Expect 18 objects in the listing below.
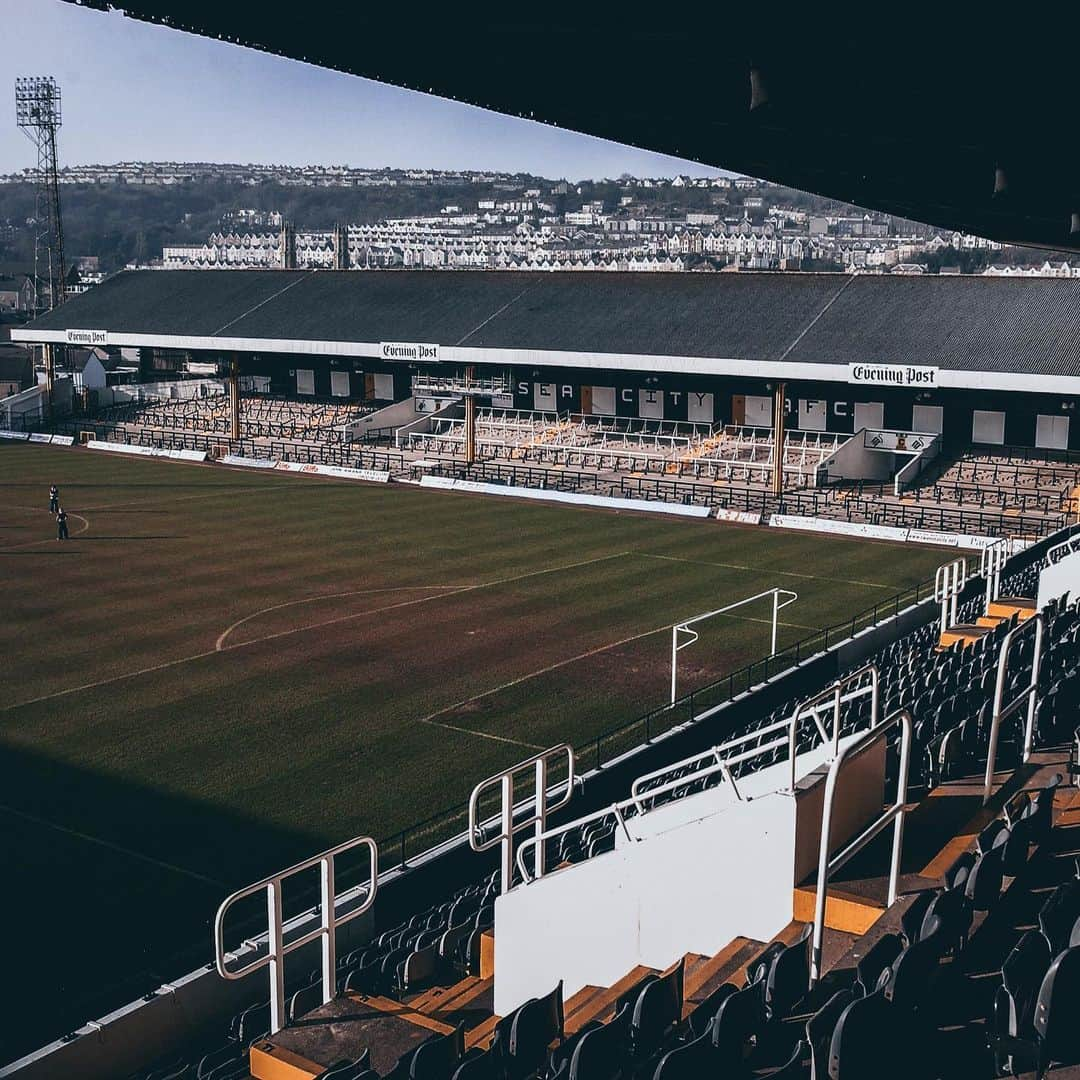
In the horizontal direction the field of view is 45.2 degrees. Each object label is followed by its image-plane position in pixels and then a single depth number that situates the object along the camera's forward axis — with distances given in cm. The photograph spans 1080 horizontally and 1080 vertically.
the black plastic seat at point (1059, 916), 777
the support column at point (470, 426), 5388
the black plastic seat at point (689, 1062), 638
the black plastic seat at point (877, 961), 755
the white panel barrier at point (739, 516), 4316
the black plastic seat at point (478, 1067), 693
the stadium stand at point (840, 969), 682
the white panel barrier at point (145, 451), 5947
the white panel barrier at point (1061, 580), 2269
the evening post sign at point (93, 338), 6656
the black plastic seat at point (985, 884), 849
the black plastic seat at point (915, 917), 827
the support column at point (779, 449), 4616
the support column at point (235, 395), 6156
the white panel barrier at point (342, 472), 5346
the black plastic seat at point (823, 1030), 655
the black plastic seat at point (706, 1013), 728
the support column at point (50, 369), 6919
